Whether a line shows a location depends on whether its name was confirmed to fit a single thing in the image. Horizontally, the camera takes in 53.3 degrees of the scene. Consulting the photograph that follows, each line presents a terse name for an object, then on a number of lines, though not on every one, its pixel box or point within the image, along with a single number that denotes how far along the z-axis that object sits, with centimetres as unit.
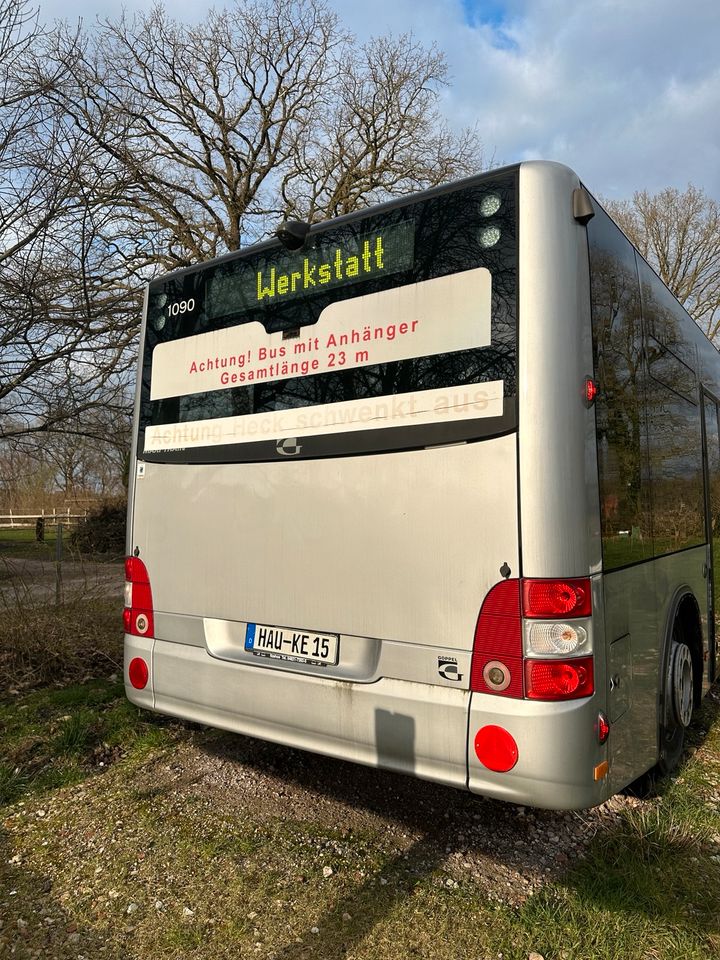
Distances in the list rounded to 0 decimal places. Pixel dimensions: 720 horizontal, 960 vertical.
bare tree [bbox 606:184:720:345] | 2786
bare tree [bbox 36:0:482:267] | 1800
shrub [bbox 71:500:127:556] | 1561
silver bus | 270
